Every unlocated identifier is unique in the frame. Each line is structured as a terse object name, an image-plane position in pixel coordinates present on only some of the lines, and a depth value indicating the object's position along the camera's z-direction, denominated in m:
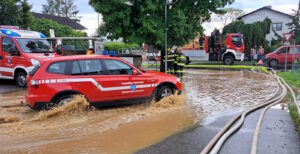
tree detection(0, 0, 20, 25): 22.14
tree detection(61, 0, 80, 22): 65.75
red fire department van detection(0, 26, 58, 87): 9.93
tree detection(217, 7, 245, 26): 53.78
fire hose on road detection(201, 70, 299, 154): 4.07
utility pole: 9.95
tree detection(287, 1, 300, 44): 32.59
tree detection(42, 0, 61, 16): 64.75
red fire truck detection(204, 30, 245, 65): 20.12
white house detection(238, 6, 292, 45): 41.19
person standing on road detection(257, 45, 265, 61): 21.84
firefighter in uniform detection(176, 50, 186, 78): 11.35
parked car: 20.23
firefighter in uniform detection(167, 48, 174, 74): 11.74
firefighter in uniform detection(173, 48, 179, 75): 11.70
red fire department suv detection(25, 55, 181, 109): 5.96
